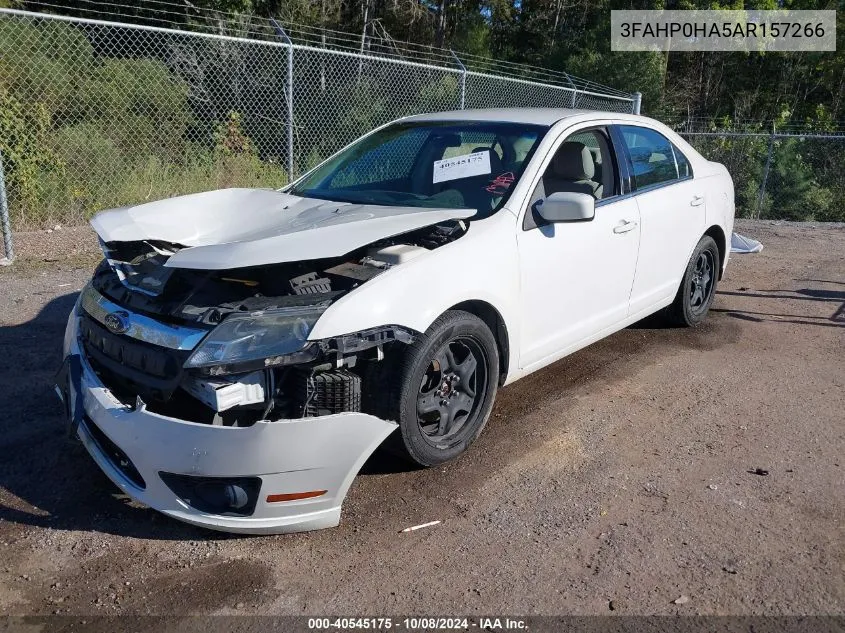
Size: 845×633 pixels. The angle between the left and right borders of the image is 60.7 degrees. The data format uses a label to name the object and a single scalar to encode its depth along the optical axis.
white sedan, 2.76
